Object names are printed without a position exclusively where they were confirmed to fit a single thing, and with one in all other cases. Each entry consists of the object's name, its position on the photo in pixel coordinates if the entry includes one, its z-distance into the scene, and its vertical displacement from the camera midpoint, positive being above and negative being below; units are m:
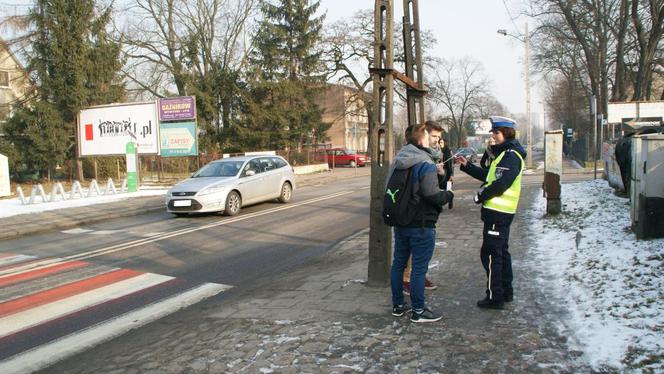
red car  45.75 +0.08
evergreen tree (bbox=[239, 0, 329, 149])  38.34 +6.32
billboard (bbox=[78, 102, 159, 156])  23.05 +1.65
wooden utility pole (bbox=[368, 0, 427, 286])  5.76 +0.25
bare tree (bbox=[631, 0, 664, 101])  19.58 +4.65
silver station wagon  12.80 -0.66
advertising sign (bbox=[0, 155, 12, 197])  20.14 -0.36
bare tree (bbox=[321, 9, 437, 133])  43.66 +9.33
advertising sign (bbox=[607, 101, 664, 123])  16.03 +1.26
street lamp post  29.54 +3.97
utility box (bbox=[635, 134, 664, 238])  6.06 -0.48
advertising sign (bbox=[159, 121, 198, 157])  22.88 +1.08
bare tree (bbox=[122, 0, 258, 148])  37.59 +7.84
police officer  4.75 -0.46
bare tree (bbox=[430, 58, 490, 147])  63.88 +5.99
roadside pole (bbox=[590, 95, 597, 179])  14.84 +1.33
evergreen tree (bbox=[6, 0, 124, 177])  25.67 +4.18
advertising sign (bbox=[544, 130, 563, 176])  10.29 +0.05
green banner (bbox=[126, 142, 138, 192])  20.52 -0.13
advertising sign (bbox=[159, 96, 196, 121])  22.73 +2.40
